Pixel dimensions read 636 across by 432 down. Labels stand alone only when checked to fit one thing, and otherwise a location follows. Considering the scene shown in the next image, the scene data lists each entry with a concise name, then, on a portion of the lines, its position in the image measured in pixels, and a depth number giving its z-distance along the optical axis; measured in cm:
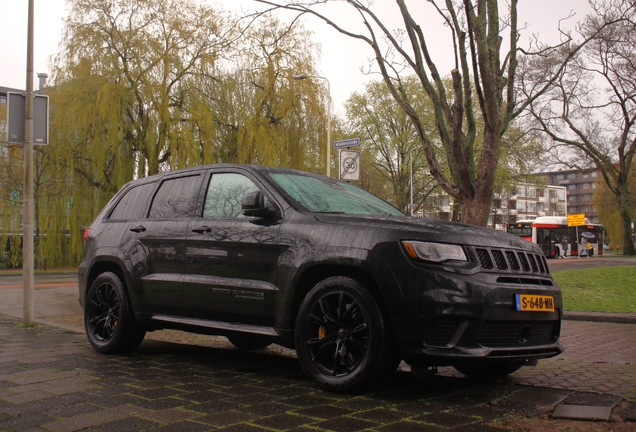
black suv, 409
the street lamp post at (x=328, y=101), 2470
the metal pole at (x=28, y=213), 895
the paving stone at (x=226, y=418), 358
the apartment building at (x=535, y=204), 11847
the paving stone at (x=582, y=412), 373
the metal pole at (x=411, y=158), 4865
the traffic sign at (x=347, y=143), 1411
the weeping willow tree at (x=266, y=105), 2558
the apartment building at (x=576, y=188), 15625
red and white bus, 4588
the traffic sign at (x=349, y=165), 1442
